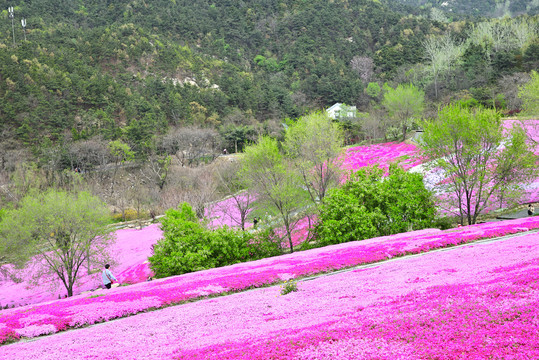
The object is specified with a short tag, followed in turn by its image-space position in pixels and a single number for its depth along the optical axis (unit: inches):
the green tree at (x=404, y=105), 2522.1
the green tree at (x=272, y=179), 1035.3
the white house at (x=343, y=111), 3132.1
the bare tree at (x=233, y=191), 1466.5
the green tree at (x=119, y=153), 2304.4
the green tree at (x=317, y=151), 1258.0
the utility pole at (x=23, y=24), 3473.7
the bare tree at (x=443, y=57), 3258.4
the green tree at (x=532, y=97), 1619.1
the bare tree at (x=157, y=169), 2111.2
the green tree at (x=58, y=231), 924.0
